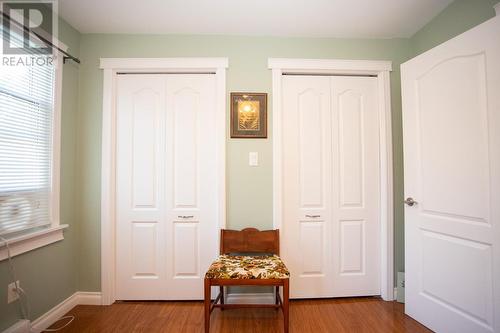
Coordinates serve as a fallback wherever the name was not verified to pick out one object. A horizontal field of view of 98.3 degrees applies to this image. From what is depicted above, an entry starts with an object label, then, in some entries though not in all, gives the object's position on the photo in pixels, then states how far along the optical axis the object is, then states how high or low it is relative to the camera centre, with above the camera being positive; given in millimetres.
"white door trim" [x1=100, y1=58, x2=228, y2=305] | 1984 +372
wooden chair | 1550 -731
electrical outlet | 1438 -811
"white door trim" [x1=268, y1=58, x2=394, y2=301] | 2018 +383
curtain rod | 1427 +1021
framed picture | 2029 +526
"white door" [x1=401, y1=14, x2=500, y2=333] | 1335 -77
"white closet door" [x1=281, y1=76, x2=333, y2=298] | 2053 -165
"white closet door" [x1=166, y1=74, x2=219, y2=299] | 2023 -196
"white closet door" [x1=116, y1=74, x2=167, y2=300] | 2021 -241
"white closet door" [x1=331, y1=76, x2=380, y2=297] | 2080 -218
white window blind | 1436 +202
